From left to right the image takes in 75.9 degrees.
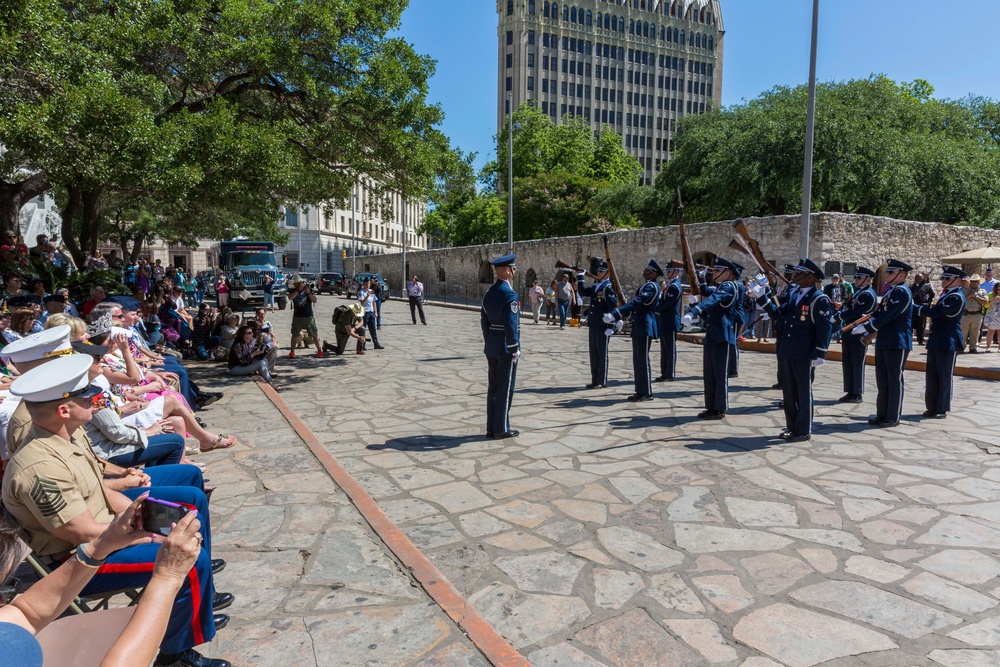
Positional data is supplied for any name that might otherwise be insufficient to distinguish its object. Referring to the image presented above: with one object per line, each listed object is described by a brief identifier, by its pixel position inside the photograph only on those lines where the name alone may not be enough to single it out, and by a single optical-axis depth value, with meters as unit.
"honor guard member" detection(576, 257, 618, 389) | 9.70
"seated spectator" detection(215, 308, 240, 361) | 12.58
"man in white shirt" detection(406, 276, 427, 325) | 21.25
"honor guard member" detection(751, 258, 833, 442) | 6.73
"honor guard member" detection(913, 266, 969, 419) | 7.91
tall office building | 84.44
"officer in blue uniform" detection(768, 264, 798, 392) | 7.16
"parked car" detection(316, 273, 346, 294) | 41.19
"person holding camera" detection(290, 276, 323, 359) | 13.12
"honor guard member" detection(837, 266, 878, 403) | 8.95
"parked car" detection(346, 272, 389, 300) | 36.17
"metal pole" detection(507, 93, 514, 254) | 24.03
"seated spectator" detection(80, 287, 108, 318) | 10.85
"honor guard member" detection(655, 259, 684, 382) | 9.23
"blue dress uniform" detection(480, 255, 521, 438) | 6.86
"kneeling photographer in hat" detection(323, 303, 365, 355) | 13.46
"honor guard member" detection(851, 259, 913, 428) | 7.54
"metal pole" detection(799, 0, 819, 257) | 14.12
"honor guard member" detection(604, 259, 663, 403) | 8.91
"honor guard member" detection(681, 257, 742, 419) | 7.79
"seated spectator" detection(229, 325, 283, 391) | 10.44
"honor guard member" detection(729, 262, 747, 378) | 8.52
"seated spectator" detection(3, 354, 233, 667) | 2.56
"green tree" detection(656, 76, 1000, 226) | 23.59
